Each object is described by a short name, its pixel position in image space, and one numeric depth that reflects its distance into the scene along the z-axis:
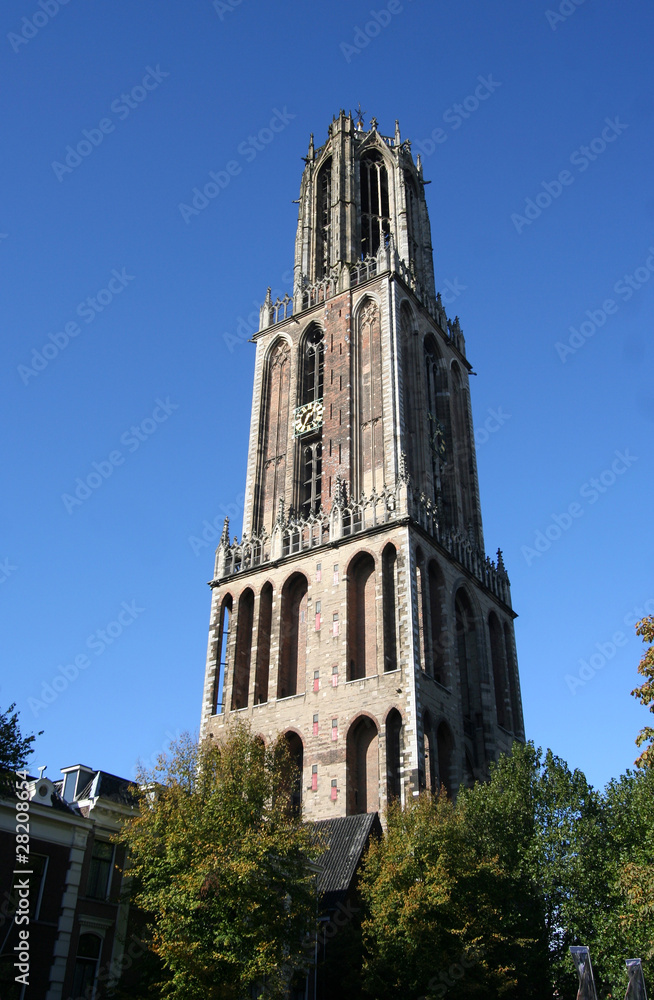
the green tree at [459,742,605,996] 29.77
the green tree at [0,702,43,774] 23.36
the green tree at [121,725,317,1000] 23.72
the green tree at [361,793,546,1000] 27.25
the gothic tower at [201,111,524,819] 41.66
